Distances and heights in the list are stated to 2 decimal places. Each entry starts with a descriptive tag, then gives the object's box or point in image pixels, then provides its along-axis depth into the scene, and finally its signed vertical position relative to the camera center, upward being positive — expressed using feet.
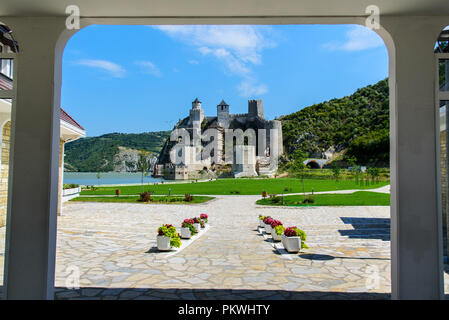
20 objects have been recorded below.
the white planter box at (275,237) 27.02 -5.39
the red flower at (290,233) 23.22 -4.32
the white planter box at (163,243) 23.20 -5.16
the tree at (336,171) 130.82 +2.16
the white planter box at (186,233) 28.55 -5.40
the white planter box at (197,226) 32.92 -5.50
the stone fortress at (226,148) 231.50 +23.04
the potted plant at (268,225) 31.09 -5.02
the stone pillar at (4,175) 29.67 -0.29
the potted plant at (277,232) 26.68 -4.95
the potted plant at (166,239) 23.22 -4.91
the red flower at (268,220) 30.79 -4.56
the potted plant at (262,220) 35.45 -5.32
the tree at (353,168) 152.72 +4.28
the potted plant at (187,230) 28.58 -5.12
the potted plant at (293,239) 22.58 -4.72
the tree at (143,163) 123.76 +4.37
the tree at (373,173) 138.62 +1.58
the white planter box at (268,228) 31.03 -5.36
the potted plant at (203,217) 36.78 -5.04
